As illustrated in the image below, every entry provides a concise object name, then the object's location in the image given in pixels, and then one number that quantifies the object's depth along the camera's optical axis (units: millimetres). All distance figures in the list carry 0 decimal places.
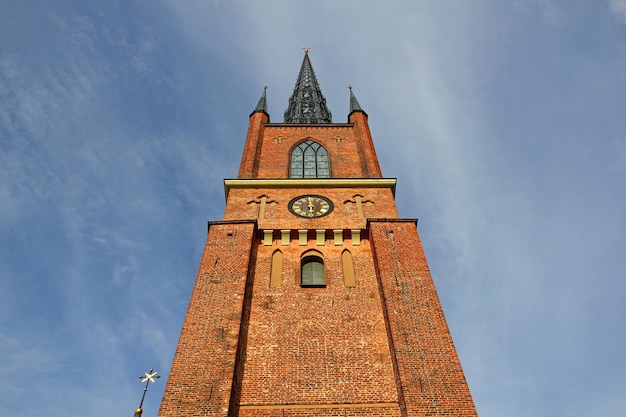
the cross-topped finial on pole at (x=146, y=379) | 12750
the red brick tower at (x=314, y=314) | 9953
